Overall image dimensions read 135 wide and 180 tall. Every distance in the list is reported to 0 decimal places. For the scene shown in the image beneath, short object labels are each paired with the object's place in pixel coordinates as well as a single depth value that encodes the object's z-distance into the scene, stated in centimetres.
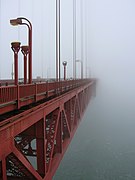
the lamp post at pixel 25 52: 1061
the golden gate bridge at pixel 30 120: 487
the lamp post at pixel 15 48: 841
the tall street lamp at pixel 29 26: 1035
